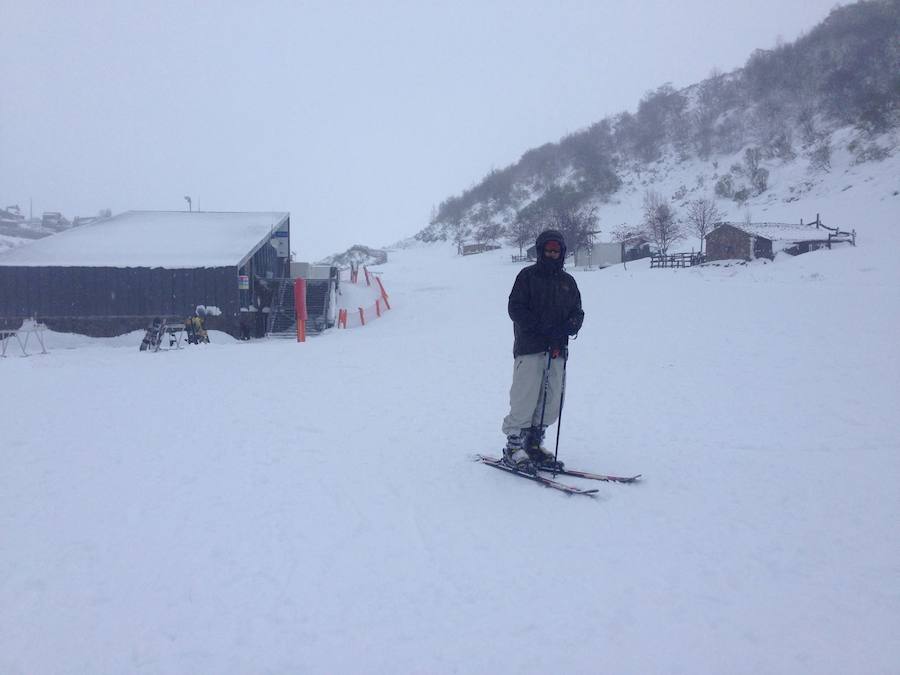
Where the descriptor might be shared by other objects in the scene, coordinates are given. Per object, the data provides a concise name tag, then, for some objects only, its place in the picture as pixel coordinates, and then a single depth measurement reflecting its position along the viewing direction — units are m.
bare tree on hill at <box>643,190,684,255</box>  46.41
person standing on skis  5.22
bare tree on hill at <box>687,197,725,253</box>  47.22
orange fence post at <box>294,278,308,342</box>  17.55
